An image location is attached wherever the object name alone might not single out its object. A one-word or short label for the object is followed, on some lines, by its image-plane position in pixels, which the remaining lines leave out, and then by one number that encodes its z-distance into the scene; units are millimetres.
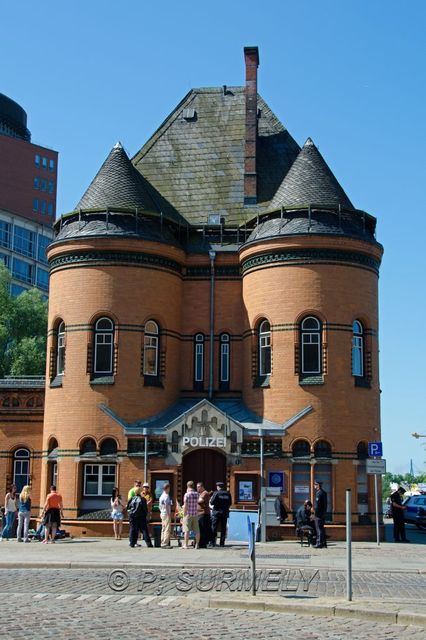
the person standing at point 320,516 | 25953
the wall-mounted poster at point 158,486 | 30141
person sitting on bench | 26422
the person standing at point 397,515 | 29703
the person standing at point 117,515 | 28750
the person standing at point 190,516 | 24922
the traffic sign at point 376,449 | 27608
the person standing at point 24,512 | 28016
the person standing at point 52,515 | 26625
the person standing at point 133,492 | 25688
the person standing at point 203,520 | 25281
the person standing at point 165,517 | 25422
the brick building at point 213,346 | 30047
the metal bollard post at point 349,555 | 13188
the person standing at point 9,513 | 29328
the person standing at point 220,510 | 25719
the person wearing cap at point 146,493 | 25831
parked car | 38062
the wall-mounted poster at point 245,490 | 29797
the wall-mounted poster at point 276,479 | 29781
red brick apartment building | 94500
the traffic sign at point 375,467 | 27547
